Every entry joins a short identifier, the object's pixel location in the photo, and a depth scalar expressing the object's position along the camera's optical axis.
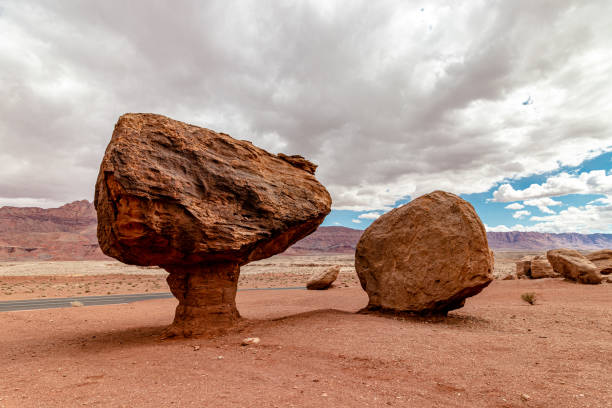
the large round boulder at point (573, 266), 18.23
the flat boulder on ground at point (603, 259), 22.17
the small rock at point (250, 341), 7.35
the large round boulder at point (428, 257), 9.22
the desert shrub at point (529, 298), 13.35
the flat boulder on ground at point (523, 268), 25.35
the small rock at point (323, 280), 25.28
